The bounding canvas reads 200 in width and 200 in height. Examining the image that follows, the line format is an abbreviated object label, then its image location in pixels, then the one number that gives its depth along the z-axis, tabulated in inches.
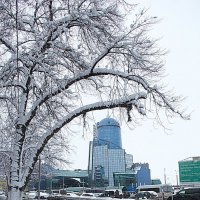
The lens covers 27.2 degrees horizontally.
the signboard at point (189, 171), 1572.3
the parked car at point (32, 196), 2738.7
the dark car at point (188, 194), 1183.8
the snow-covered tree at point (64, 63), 483.8
